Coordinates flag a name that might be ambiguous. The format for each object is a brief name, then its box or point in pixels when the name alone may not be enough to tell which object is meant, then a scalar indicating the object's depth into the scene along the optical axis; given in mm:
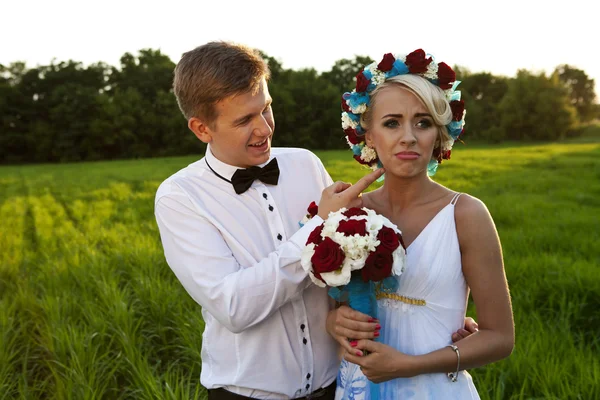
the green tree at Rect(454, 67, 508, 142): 68381
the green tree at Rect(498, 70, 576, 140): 66500
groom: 2500
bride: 2320
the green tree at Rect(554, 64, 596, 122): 77750
